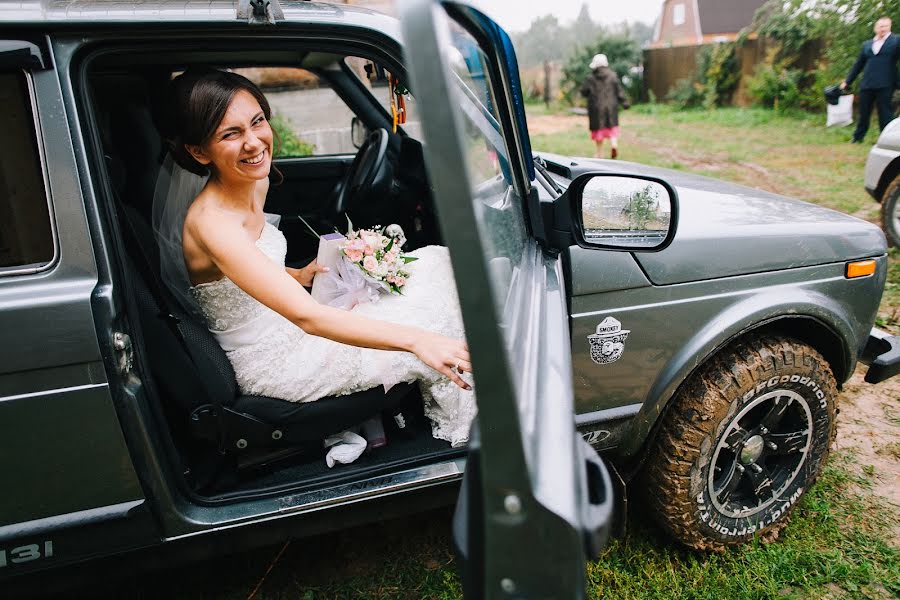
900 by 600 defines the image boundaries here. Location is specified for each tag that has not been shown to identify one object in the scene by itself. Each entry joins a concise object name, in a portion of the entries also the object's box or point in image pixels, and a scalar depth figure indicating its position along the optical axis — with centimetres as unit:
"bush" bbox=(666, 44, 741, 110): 1756
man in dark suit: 898
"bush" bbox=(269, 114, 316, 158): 732
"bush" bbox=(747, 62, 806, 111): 1484
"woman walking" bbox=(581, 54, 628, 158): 1010
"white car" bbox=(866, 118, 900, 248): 454
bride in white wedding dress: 168
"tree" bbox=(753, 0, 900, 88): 1205
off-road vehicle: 93
